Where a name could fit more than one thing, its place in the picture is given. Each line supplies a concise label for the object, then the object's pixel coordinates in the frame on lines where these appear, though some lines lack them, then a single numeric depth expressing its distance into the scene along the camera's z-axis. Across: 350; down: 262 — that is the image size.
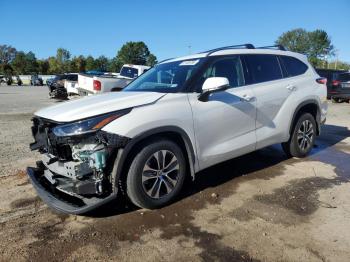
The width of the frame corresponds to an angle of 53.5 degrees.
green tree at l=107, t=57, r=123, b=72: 95.86
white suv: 3.56
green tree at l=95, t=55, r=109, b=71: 95.94
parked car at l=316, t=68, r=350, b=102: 18.03
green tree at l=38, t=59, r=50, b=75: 94.81
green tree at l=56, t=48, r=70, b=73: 94.01
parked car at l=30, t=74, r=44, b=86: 55.76
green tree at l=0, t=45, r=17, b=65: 110.81
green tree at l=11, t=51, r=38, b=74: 90.88
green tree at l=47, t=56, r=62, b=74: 94.06
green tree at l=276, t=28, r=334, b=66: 100.50
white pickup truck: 11.68
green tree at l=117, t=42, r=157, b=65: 109.94
